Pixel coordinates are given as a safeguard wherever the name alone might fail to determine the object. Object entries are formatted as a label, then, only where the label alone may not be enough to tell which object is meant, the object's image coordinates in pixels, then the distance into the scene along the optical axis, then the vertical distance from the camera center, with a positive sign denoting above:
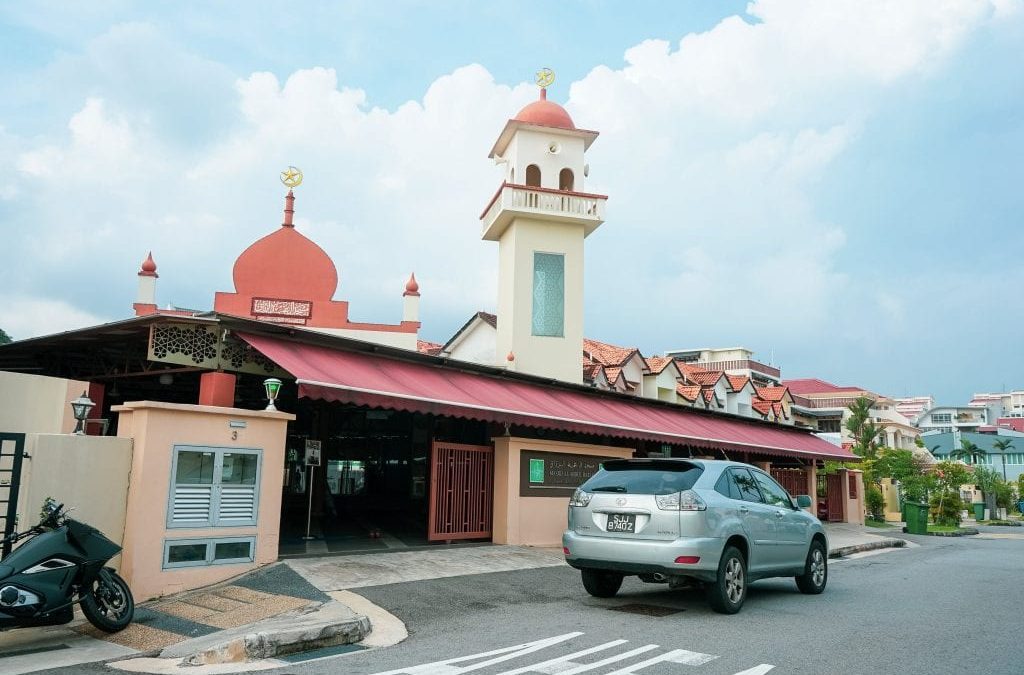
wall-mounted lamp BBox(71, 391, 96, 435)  9.07 +0.63
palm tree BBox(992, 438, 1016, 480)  73.12 +3.32
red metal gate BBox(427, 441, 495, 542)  13.28 -0.36
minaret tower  24.25 +7.09
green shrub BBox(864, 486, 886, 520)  33.56 -1.07
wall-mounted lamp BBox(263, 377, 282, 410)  10.21 +1.03
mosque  9.05 +1.01
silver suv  7.81 -0.56
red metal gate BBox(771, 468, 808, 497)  24.19 -0.09
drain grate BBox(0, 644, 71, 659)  6.49 -1.57
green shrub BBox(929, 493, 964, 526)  30.61 -1.16
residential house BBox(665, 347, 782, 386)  56.44 +8.27
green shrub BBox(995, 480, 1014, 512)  50.20 -0.90
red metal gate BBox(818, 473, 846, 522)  26.67 -0.62
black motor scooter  6.46 -0.99
